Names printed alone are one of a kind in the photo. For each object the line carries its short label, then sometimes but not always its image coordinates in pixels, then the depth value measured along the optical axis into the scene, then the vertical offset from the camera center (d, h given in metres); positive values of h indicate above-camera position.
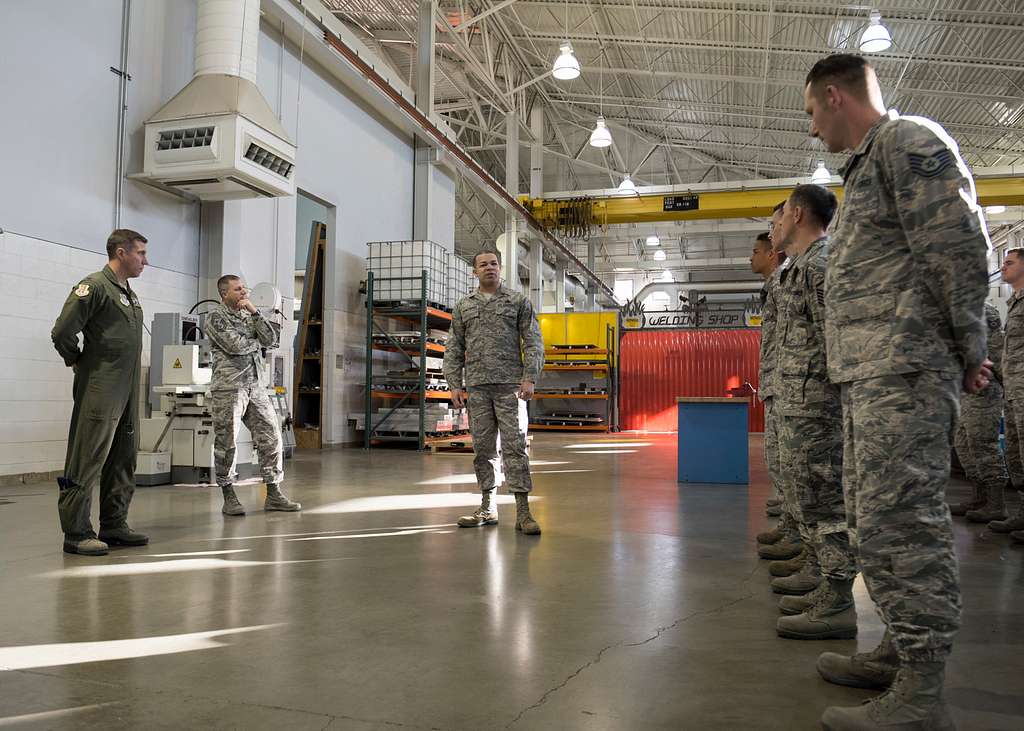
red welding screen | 18.00 +0.96
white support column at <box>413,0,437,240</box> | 12.58 +5.98
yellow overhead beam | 16.86 +4.84
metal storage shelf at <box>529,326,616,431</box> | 17.95 +0.58
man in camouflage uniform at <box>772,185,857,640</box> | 2.59 -0.10
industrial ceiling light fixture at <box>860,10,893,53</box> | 9.47 +4.96
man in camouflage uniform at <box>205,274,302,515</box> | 5.20 +0.10
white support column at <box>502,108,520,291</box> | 16.72 +5.52
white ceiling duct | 7.49 +2.94
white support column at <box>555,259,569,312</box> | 22.04 +3.96
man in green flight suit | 3.84 +0.06
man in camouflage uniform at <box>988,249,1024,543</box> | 4.70 +0.37
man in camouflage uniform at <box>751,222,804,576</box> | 3.81 +0.00
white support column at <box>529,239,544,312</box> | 19.14 +3.53
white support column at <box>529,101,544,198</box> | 17.91 +6.06
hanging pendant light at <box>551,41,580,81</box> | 11.02 +5.28
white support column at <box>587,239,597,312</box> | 23.41 +4.46
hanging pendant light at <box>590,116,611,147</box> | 13.75 +5.22
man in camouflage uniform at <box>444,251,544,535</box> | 4.59 +0.22
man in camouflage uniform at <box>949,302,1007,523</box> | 5.10 -0.29
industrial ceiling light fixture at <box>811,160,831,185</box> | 14.91 +4.89
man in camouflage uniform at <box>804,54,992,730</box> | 1.79 +0.09
